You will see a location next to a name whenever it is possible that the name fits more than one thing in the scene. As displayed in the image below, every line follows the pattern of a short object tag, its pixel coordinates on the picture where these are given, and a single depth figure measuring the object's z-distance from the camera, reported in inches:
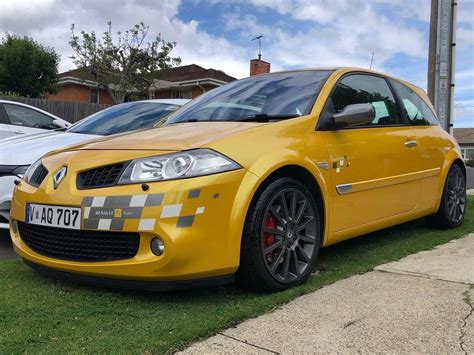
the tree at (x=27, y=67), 1078.4
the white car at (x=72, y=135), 175.0
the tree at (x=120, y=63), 1131.9
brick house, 1186.0
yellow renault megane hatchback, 111.2
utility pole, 301.1
